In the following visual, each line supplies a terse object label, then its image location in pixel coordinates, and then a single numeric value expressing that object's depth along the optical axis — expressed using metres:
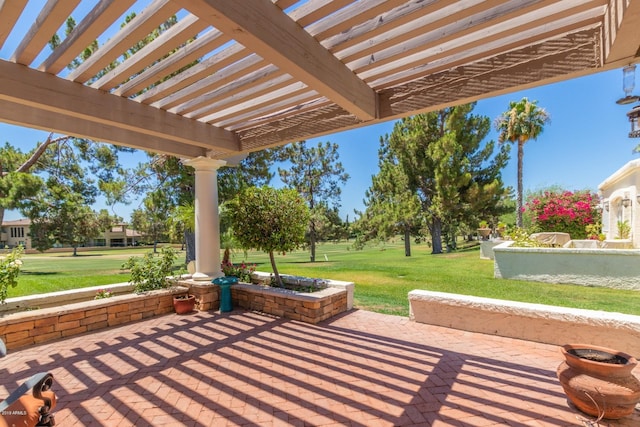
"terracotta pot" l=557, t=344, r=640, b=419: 2.27
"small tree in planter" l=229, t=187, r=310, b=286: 5.38
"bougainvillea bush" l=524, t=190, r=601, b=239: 13.67
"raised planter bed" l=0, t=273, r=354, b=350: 3.99
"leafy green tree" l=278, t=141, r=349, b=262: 21.41
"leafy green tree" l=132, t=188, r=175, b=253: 11.89
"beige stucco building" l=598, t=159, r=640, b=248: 9.56
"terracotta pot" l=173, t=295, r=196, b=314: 5.27
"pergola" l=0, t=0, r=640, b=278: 1.98
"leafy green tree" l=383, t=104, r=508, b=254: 16.92
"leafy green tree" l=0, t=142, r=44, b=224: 9.00
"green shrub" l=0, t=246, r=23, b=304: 4.07
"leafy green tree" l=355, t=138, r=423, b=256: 18.27
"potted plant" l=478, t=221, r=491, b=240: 17.11
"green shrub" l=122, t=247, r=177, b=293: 5.45
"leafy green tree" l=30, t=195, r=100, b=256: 11.84
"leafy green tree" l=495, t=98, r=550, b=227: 15.21
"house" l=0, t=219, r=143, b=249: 36.65
